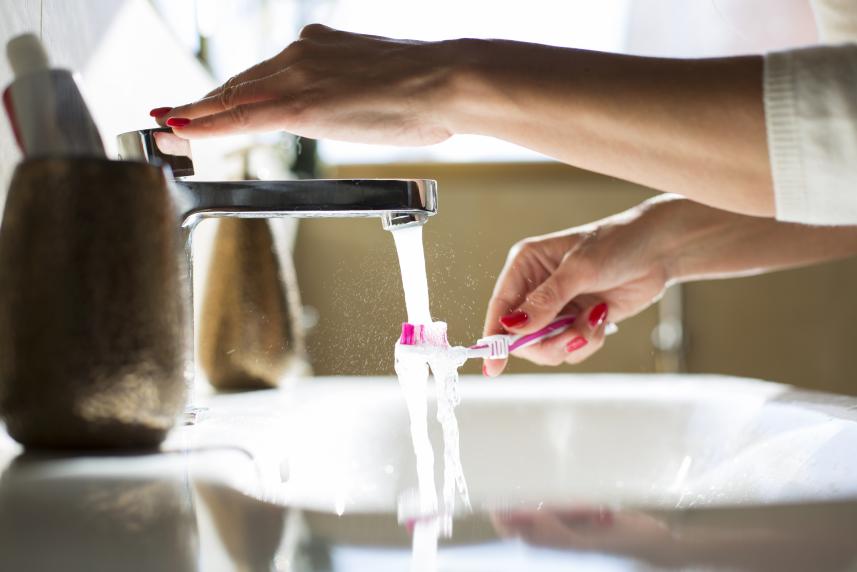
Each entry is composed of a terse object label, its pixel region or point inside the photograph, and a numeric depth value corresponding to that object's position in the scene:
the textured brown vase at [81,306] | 0.35
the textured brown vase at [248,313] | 0.64
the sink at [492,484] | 0.23
